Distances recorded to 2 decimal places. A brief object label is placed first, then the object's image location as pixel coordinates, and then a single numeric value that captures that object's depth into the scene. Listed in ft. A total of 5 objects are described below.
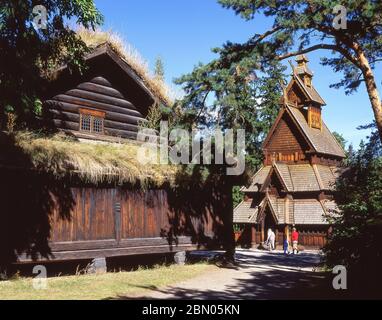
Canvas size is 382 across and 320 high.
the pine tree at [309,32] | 41.63
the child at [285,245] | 82.43
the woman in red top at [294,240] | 86.63
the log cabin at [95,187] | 38.01
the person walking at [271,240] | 97.66
